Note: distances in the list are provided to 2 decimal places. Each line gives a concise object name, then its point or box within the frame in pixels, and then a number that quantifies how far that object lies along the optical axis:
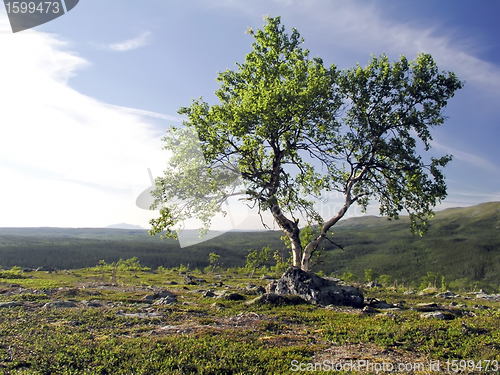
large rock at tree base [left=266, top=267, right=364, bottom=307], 23.73
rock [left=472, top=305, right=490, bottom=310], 27.88
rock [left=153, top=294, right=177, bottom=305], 23.31
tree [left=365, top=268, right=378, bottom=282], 85.81
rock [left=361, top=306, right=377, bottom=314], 19.67
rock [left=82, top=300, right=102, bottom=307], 21.31
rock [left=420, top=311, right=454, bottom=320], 17.94
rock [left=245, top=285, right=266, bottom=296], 28.03
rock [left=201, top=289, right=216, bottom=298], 29.02
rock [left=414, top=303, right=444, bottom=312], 23.36
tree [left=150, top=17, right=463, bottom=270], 24.38
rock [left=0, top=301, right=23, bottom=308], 19.25
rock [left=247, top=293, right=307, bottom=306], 21.66
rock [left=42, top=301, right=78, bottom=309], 19.76
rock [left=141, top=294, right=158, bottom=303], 24.96
